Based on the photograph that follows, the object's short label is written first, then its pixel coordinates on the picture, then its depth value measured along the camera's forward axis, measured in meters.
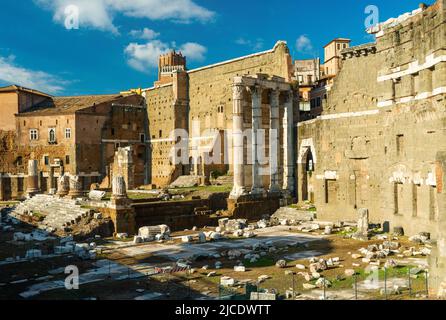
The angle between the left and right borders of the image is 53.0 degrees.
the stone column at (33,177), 36.03
